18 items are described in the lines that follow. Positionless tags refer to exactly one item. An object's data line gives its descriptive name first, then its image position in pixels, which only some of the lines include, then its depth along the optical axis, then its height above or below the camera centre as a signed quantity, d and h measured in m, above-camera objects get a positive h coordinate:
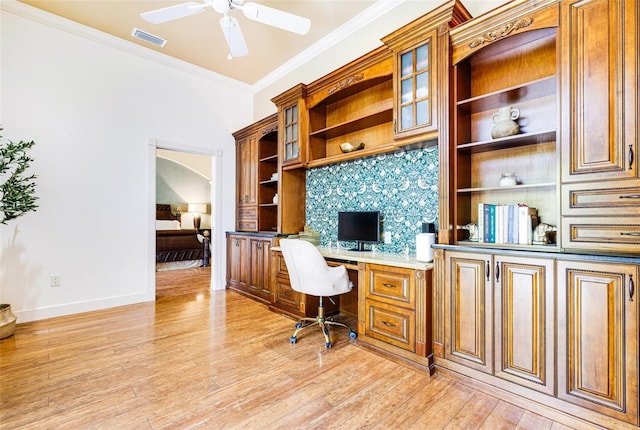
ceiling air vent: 3.83 +2.40
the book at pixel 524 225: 2.03 -0.06
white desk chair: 2.70 -0.53
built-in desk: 2.31 -0.74
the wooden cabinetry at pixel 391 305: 2.39 -0.76
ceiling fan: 2.40 +1.69
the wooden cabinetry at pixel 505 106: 2.06 +0.87
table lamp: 9.84 +0.23
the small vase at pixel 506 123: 2.17 +0.70
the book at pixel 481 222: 2.22 -0.04
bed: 7.09 -0.77
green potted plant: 2.95 +0.24
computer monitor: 3.17 -0.12
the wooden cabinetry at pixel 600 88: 1.62 +0.73
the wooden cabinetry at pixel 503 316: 1.83 -0.68
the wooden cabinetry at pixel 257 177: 4.67 +0.66
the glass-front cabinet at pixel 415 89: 2.44 +1.09
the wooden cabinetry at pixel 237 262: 4.57 -0.73
